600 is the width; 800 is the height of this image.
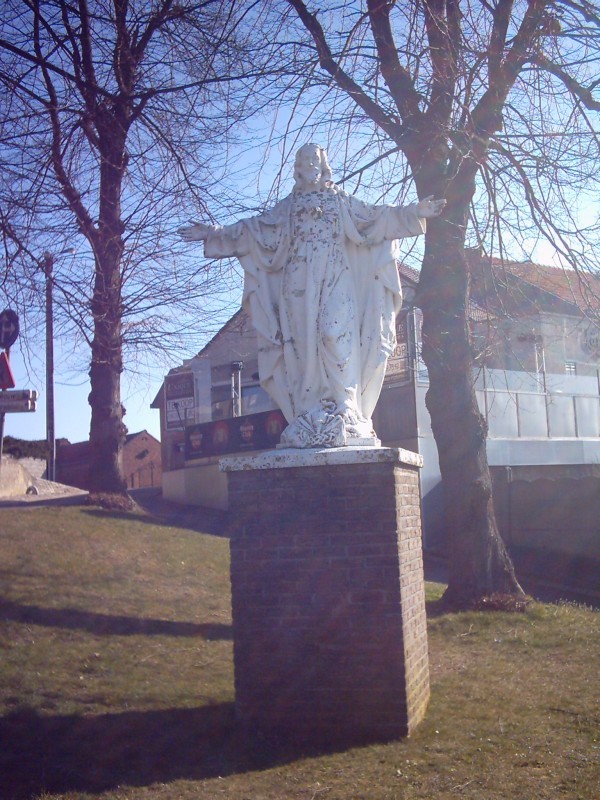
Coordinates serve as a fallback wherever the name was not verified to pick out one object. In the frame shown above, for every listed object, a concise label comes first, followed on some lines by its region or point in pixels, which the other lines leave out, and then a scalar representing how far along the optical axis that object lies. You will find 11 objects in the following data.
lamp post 8.88
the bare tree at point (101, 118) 8.70
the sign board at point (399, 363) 15.49
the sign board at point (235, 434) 20.45
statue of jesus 6.05
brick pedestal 5.58
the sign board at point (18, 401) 10.41
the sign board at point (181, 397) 25.03
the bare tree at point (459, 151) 8.45
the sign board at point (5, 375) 10.37
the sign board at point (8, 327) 8.88
